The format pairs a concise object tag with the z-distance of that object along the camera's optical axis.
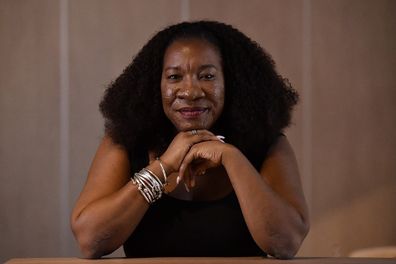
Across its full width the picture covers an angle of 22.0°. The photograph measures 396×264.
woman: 1.83
